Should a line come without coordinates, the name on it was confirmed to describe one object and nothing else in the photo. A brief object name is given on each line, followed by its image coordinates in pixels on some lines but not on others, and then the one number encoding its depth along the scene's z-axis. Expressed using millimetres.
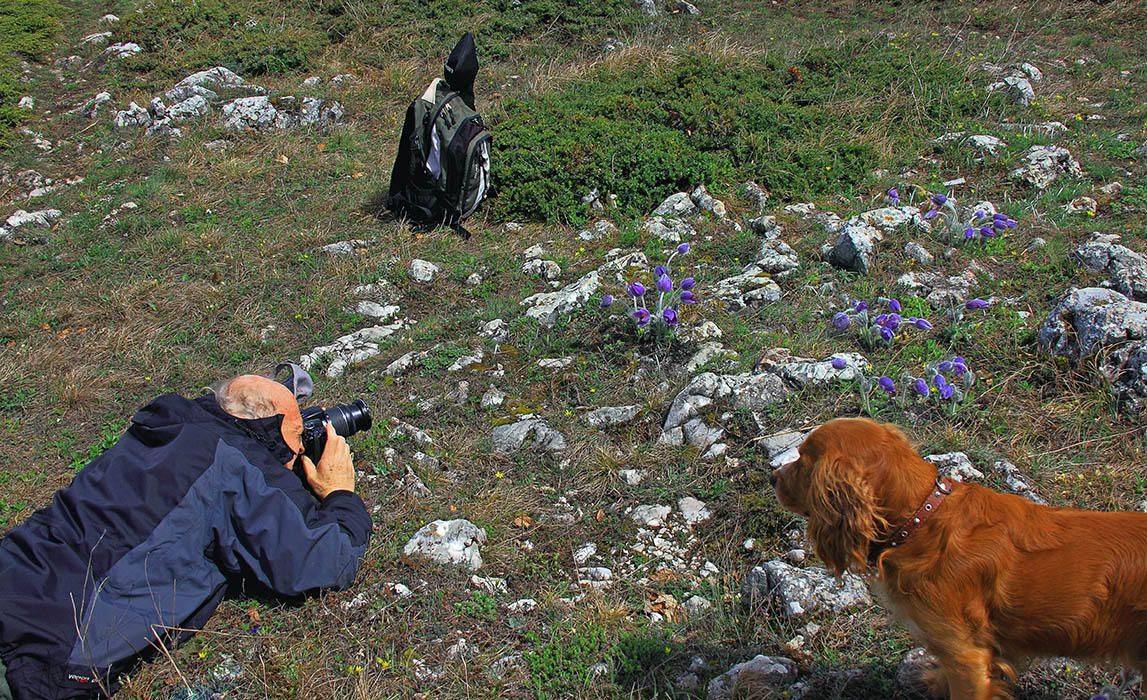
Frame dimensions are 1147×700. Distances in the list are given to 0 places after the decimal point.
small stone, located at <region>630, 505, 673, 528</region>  3660
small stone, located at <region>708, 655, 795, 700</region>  2738
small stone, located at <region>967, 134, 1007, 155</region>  6746
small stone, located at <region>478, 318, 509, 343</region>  5270
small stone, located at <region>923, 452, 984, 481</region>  3518
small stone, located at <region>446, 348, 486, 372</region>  5008
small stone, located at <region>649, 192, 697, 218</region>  6652
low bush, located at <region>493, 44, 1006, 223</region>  6992
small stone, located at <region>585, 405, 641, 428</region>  4363
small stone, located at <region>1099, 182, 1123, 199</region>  5918
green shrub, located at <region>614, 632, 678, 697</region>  2881
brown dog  2232
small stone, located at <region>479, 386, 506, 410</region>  4645
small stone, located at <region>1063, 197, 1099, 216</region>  5684
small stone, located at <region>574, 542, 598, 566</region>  3537
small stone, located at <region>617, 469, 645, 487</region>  3939
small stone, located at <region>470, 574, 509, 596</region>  3387
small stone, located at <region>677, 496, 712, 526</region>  3650
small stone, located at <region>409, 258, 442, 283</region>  6250
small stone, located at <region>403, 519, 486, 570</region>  3525
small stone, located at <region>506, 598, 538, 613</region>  3283
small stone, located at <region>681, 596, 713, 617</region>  3184
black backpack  6930
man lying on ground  2775
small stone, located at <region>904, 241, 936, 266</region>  5273
